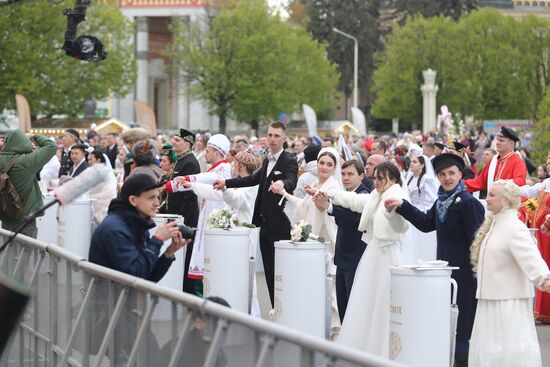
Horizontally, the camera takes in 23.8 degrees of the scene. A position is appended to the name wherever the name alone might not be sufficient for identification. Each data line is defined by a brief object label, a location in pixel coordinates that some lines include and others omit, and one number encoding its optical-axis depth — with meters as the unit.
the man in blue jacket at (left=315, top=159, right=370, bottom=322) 11.95
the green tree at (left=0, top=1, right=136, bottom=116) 57.66
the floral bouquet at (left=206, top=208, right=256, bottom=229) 12.72
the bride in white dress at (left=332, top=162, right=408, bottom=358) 10.87
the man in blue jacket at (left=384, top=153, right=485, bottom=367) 10.52
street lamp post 85.75
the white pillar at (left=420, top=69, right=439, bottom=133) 72.12
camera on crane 17.92
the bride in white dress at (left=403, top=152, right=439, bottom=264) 17.08
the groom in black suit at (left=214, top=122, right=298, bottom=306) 13.16
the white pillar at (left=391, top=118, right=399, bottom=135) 84.28
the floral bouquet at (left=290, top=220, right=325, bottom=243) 11.77
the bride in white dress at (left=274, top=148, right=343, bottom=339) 12.80
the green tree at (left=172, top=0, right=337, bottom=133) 69.31
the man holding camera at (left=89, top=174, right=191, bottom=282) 7.60
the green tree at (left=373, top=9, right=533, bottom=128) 70.25
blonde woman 9.62
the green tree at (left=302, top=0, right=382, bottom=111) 95.62
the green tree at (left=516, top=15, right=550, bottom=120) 68.79
